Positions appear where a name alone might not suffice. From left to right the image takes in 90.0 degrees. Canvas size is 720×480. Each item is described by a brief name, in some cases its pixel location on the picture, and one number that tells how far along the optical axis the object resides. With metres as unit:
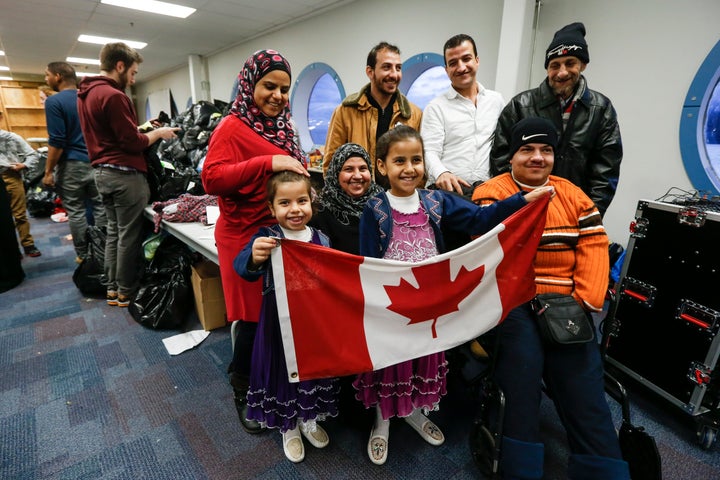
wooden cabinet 12.06
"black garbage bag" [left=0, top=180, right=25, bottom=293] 3.16
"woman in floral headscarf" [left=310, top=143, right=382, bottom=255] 1.54
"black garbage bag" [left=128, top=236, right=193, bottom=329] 2.60
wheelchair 1.30
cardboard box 2.52
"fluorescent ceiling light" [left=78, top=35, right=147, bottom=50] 7.27
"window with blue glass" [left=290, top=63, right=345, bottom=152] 6.49
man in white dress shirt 2.00
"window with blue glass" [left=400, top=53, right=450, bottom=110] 4.41
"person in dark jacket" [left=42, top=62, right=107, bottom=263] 3.04
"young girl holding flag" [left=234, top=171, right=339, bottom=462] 1.36
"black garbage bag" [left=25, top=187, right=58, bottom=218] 6.04
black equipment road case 1.67
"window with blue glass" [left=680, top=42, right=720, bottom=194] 2.58
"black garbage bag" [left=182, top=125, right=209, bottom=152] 3.88
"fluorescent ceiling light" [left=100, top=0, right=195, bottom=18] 5.24
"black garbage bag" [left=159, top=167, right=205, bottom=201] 3.17
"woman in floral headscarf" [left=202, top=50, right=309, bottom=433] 1.45
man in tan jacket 2.05
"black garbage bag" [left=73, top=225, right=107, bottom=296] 3.10
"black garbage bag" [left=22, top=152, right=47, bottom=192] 5.09
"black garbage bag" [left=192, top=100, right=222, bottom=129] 4.13
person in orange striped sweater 1.28
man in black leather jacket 1.80
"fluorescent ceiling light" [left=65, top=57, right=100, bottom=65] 9.48
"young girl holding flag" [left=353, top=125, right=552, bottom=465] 1.41
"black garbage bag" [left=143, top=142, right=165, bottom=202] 3.25
